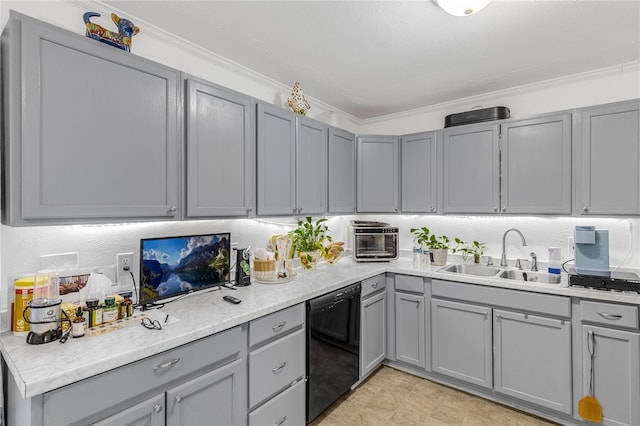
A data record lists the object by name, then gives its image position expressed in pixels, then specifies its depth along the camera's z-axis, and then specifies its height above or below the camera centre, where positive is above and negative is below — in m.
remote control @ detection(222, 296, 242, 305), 1.89 -0.53
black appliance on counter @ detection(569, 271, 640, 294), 2.06 -0.48
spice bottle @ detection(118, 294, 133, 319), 1.60 -0.49
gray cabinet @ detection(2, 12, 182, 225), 1.29 +0.40
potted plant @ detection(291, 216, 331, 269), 2.87 -0.29
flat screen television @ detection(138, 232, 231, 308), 1.87 -0.34
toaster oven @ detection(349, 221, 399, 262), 3.27 -0.31
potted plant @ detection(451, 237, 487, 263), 3.15 -0.37
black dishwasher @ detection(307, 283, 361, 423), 2.14 -1.00
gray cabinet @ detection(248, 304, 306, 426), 1.79 -0.95
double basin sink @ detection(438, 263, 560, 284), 2.65 -0.55
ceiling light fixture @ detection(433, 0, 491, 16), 1.62 +1.10
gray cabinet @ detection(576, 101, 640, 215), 2.29 +0.40
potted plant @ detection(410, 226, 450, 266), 3.14 -0.34
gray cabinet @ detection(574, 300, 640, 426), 2.03 -0.97
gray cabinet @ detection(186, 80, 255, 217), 1.89 +0.40
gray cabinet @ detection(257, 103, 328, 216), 2.36 +0.43
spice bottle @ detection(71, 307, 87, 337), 1.37 -0.50
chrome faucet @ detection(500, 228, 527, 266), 2.97 -0.39
